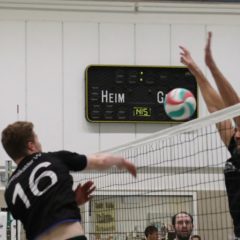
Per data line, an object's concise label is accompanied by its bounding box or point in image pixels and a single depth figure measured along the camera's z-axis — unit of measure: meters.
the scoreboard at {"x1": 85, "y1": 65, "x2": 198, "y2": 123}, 19.73
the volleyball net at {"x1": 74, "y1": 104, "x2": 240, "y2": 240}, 15.06
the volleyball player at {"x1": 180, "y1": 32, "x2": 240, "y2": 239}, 9.30
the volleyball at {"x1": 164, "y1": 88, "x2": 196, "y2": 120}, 11.49
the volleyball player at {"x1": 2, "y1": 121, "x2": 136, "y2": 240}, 7.70
